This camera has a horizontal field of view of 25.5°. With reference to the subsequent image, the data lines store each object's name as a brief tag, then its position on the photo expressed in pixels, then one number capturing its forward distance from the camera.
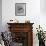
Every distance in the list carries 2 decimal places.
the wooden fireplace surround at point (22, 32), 3.88
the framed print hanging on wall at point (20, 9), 4.00
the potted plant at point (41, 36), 3.75
